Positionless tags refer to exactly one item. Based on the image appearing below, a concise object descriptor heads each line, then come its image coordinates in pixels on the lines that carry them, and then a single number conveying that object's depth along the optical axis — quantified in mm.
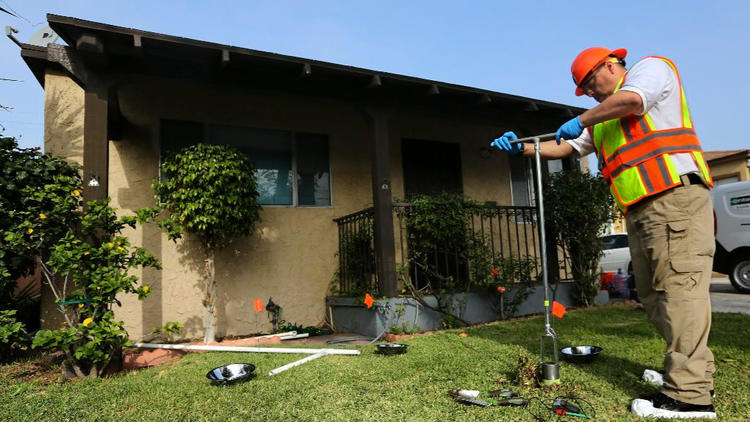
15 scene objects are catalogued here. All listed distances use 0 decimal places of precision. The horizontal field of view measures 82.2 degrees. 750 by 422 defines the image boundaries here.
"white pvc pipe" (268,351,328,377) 3107
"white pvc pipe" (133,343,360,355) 3717
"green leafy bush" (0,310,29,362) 3139
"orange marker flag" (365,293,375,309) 4715
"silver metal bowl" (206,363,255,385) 2875
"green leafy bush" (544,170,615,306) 5879
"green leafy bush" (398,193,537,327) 5133
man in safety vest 2004
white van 7336
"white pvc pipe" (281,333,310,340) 5031
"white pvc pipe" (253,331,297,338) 5051
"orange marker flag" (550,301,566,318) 2743
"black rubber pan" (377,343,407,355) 3606
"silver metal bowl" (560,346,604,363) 2940
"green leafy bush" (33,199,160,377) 3170
